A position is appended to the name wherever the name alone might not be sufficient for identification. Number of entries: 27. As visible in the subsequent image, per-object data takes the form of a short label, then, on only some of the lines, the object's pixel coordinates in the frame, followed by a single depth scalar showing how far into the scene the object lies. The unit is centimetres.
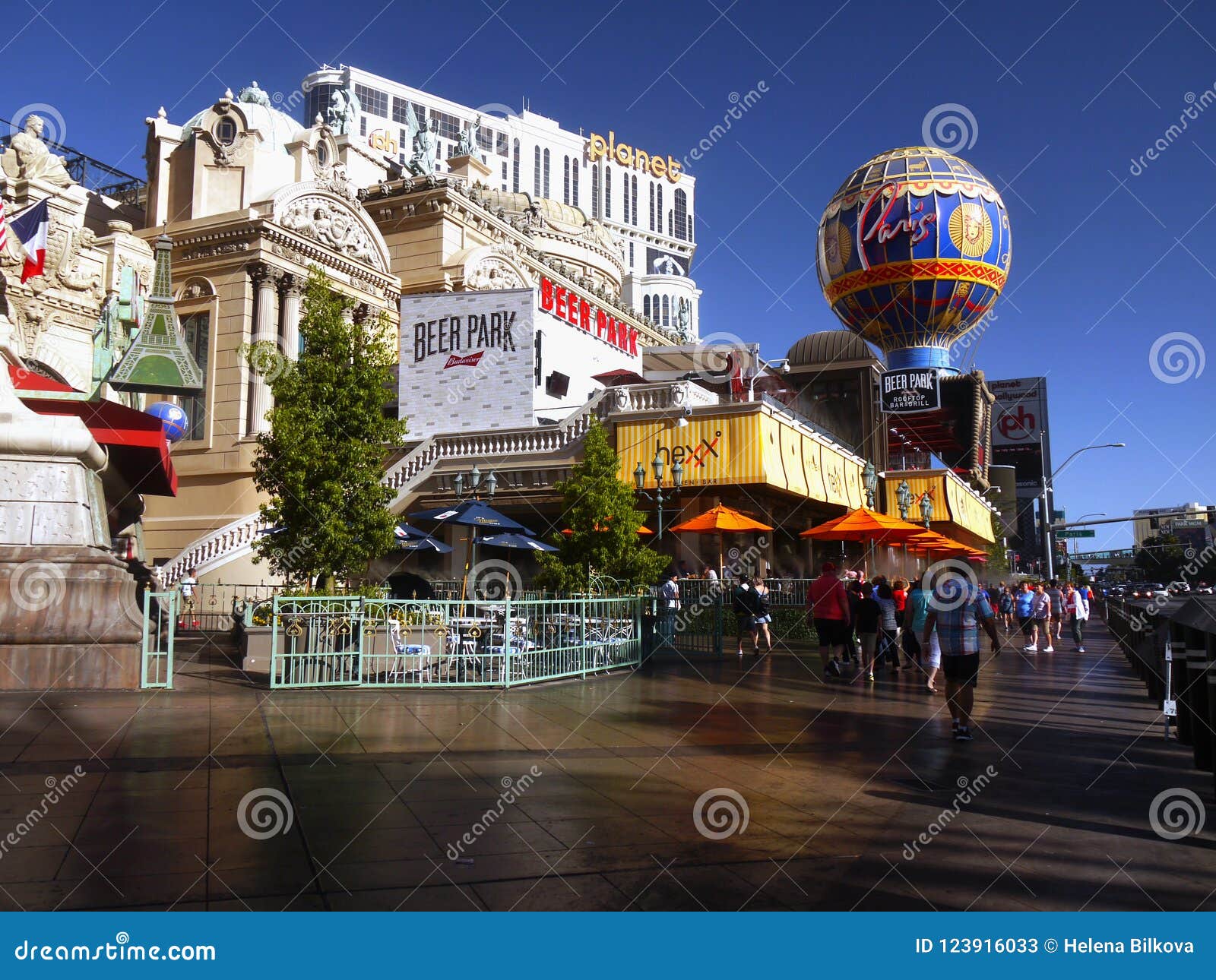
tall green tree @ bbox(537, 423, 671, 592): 1744
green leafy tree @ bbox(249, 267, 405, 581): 1449
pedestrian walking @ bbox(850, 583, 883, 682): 1529
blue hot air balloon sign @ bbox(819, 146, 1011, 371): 3828
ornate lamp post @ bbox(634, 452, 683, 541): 2061
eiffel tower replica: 2516
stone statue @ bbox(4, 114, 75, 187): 2538
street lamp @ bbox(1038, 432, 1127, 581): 4650
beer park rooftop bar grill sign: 3744
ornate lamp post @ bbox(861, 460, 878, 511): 2552
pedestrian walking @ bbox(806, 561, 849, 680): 1512
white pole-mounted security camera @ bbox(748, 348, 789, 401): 3570
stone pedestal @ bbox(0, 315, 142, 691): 1090
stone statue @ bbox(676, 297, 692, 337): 8514
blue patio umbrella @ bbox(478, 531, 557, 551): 1731
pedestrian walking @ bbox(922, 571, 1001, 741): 930
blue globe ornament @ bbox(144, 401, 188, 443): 2617
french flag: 2148
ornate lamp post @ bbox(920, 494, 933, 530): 3484
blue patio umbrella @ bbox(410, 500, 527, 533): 1703
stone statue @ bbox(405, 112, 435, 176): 4359
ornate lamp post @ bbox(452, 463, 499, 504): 2020
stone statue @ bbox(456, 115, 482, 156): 5112
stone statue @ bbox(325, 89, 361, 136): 4469
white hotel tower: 10688
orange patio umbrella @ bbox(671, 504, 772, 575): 2088
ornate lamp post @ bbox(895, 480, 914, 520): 3056
